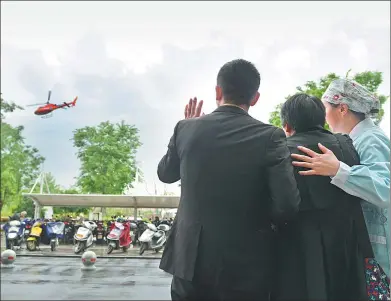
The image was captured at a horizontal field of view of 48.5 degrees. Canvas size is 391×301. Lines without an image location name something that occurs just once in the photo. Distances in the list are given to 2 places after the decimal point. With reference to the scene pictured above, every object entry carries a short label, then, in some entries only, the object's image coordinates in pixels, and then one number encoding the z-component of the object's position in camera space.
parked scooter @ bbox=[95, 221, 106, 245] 8.34
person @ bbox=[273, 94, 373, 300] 1.05
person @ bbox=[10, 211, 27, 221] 5.95
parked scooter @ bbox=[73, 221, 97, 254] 7.27
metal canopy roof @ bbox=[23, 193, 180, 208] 11.40
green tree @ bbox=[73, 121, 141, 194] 13.02
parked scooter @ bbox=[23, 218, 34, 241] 6.60
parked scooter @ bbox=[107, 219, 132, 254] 7.95
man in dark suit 0.94
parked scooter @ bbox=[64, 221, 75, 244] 8.20
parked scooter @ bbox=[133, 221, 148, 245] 8.66
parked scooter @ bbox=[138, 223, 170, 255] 7.68
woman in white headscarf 1.09
